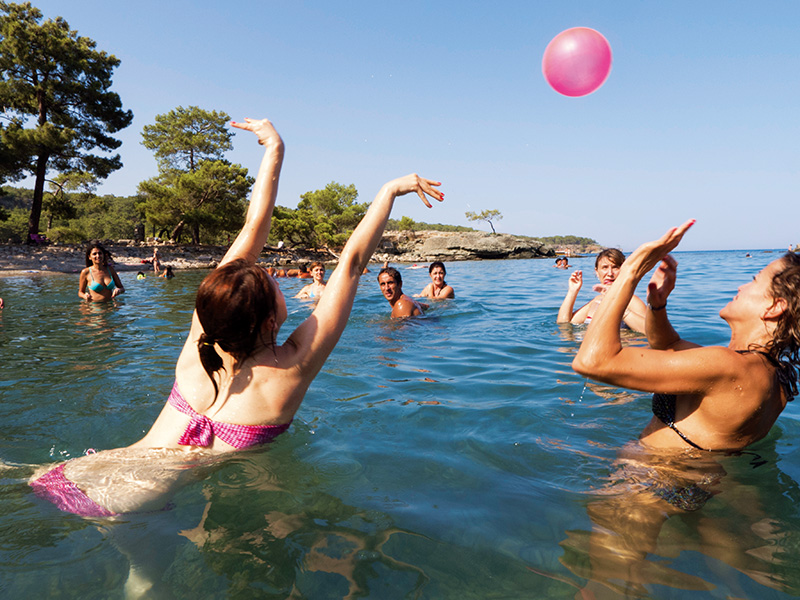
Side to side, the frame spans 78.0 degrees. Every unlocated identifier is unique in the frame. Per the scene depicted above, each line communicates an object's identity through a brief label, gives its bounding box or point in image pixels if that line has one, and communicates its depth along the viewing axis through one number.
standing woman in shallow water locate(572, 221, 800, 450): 2.20
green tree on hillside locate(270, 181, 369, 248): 41.81
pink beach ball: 4.05
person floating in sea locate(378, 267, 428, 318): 8.63
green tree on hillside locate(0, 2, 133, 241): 25.53
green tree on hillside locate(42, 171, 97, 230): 28.23
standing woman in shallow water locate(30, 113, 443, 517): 2.46
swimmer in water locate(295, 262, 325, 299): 11.91
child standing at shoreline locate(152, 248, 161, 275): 22.53
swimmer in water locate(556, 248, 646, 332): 6.42
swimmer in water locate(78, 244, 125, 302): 10.33
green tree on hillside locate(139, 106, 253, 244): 34.34
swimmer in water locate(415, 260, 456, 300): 10.75
